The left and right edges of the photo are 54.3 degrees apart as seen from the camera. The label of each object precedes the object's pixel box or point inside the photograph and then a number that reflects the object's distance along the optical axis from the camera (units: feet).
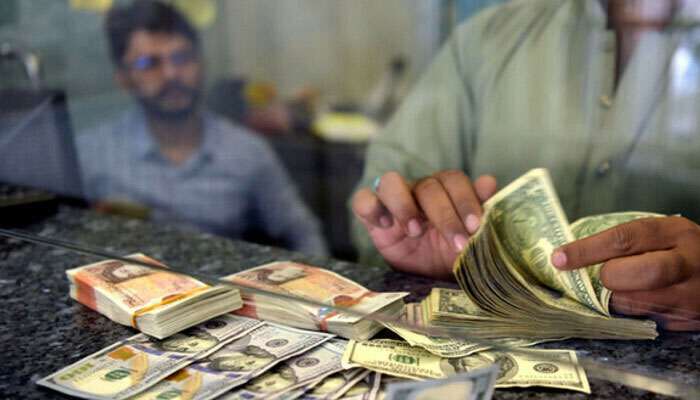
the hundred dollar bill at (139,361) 2.10
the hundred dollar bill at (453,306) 2.41
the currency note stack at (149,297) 2.46
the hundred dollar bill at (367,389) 2.02
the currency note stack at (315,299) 2.39
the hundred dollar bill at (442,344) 2.24
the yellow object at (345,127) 8.20
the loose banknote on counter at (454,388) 1.80
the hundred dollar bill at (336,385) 2.03
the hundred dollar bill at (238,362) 2.08
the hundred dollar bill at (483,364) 2.09
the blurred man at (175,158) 7.22
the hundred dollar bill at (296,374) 2.05
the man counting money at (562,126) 3.14
